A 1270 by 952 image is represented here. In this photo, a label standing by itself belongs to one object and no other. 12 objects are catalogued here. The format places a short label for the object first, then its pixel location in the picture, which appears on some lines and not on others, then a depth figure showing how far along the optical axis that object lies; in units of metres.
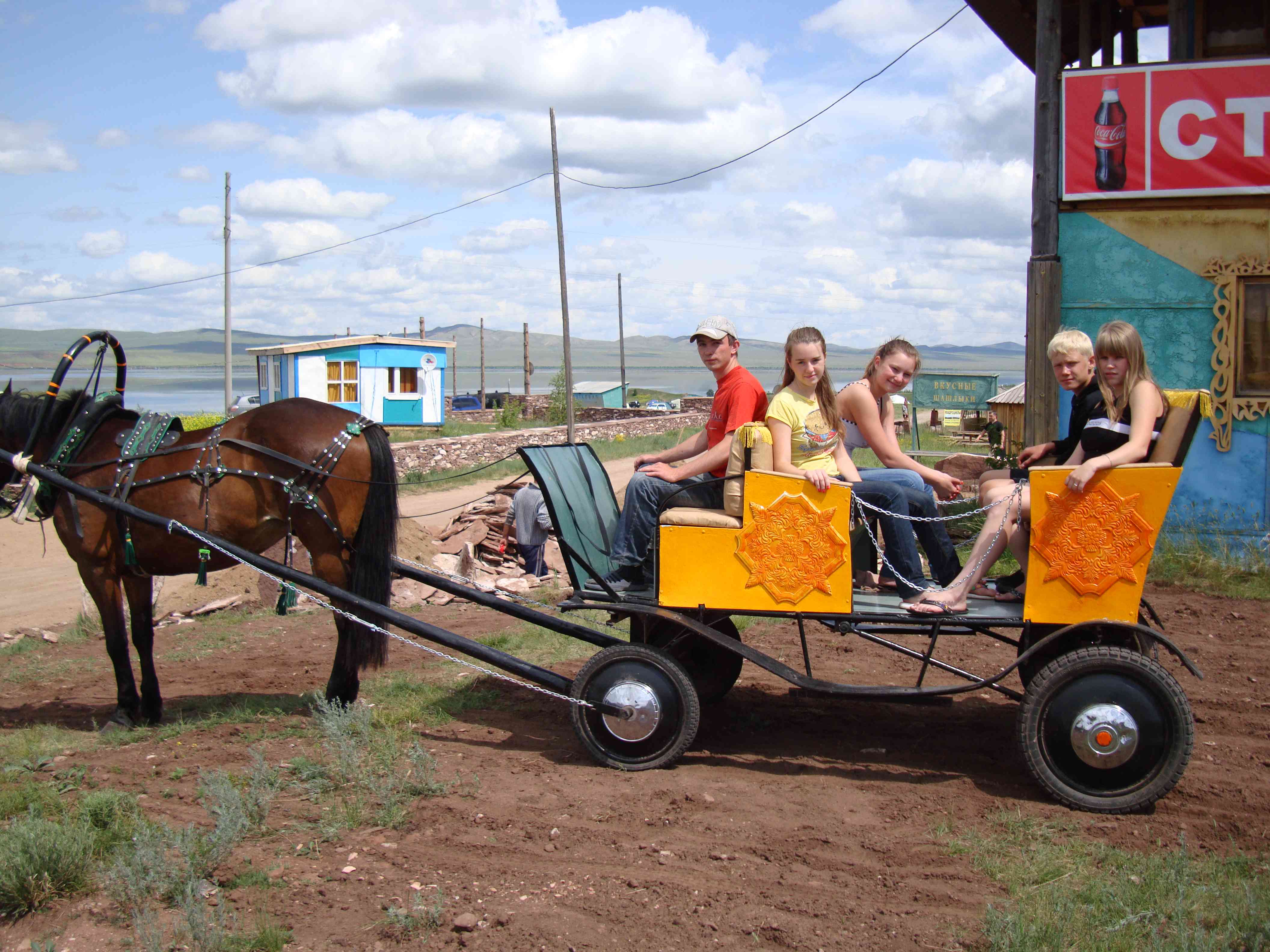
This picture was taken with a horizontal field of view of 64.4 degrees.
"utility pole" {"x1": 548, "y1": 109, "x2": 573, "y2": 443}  21.41
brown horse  5.84
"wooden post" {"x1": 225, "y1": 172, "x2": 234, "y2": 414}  26.03
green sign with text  23.19
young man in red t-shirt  4.92
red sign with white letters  8.87
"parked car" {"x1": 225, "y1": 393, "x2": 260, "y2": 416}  34.81
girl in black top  4.32
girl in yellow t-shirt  4.68
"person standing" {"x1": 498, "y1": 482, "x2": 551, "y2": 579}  10.99
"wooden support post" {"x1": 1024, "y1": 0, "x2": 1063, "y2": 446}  9.35
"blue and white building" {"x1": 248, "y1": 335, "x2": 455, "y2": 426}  31.00
